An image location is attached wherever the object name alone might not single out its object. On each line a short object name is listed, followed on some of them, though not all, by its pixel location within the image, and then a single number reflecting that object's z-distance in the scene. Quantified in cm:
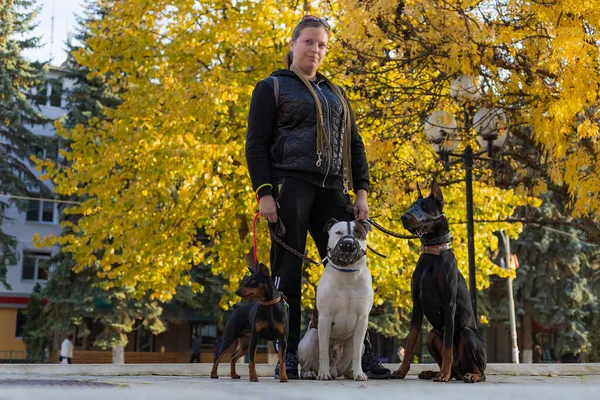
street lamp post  1151
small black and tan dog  524
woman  575
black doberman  557
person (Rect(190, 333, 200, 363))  3381
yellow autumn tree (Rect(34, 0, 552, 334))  1611
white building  3931
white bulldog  538
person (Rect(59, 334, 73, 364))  2784
